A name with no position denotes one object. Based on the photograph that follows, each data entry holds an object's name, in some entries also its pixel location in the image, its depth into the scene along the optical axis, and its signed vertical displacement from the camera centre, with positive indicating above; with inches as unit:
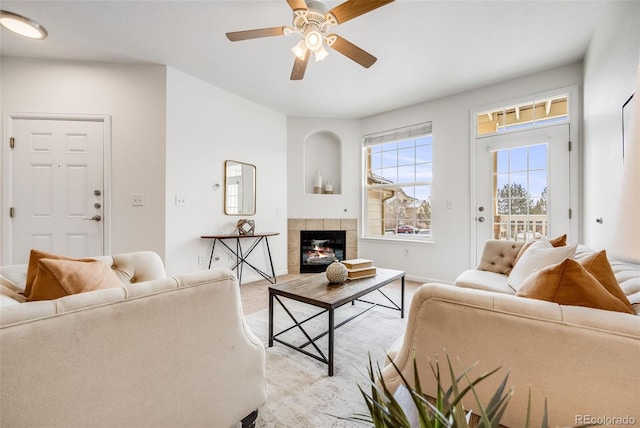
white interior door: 109.0 +10.4
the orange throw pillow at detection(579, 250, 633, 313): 33.3 -7.9
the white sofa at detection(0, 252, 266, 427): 25.5 -16.6
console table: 130.6 -19.3
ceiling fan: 67.0 +50.6
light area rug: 52.3 -38.4
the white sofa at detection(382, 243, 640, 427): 26.5 -15.0
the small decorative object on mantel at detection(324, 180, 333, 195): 177.3 +16.2
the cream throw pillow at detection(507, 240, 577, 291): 66.2 -11.4
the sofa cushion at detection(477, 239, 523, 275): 92.5 -14.9
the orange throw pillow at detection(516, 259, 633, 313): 31.4 -9.2
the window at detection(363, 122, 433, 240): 155.3 +18.9
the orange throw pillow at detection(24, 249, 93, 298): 38.7 -8.1
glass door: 114.4 +13.2
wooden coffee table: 64.9 -21.3
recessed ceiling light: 77.6 +56.3
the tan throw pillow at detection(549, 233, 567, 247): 78.4 -8.2
